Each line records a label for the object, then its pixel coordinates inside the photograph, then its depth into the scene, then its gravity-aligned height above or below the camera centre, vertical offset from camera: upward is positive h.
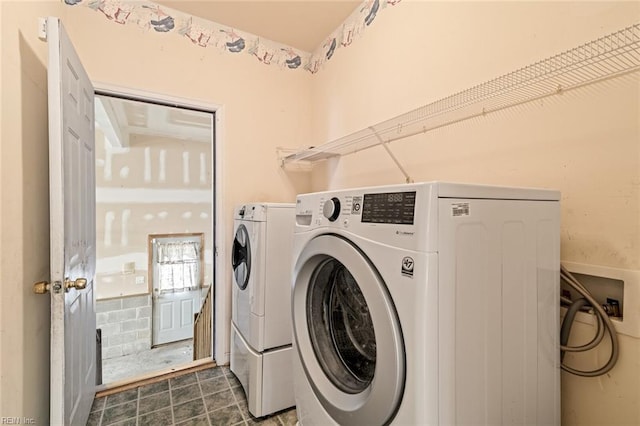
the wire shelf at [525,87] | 0.87 +0.47
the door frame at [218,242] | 2.18 -0.24
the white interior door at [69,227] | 1.04 -0.07
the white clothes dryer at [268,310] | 1.59 -0.56
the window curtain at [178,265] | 4.19 -0.80
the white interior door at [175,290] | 4.15 -1.18
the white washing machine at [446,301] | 0.66 -0.23
